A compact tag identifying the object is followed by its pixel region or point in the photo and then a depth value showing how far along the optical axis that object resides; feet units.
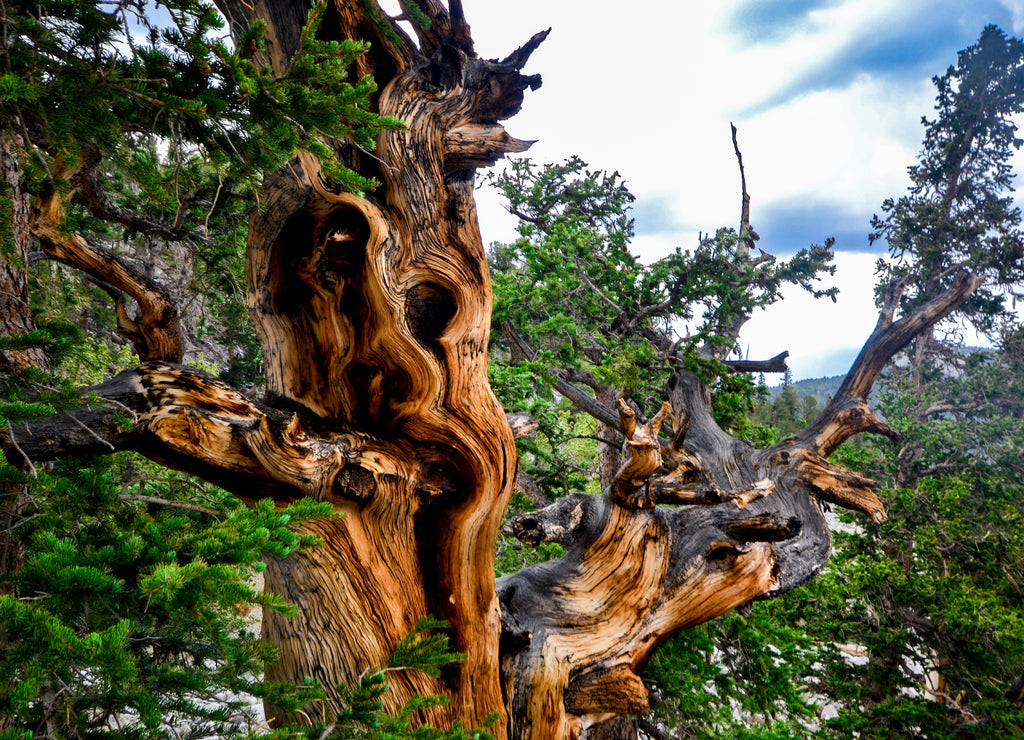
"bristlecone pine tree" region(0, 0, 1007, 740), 10.03
